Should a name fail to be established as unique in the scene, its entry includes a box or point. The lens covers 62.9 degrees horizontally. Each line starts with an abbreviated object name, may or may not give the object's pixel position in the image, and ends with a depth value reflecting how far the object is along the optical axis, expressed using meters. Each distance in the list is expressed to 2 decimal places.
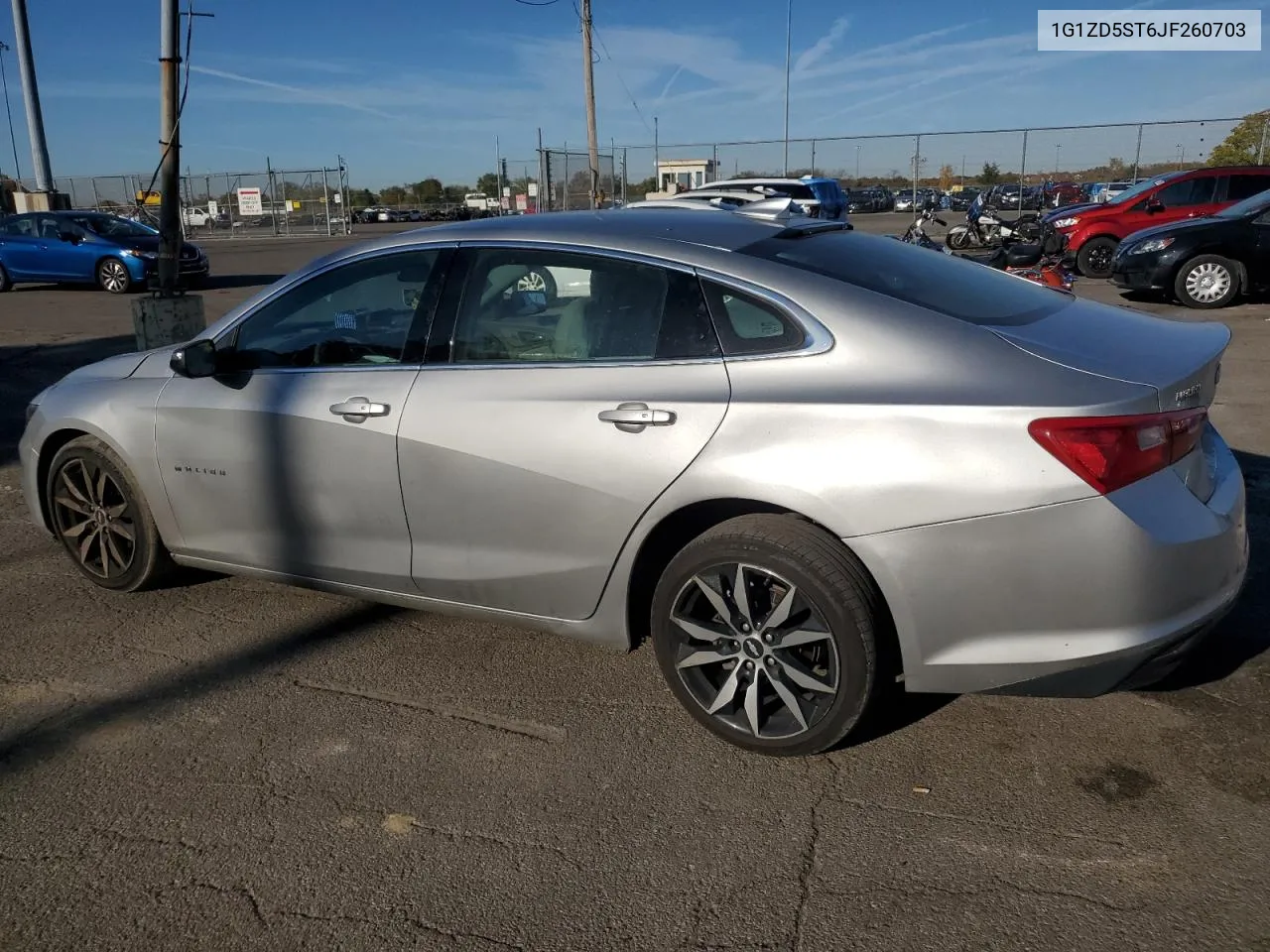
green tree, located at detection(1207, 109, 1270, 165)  28.52
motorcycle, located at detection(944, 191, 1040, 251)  22.20
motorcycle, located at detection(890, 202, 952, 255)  15.11
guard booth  34.09
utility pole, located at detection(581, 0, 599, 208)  28.48
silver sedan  2.70
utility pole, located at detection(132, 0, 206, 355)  7.75
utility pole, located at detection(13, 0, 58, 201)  21.02
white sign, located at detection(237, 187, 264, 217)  39.22
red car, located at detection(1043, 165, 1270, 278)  15.96
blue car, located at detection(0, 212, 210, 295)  17.92
